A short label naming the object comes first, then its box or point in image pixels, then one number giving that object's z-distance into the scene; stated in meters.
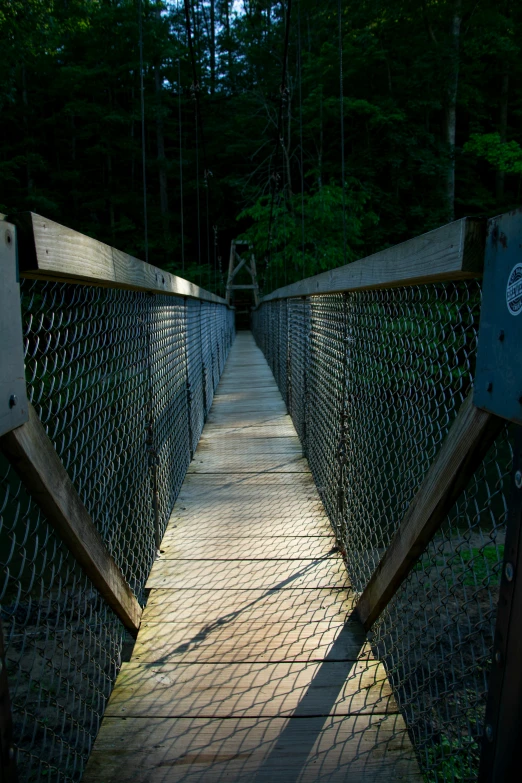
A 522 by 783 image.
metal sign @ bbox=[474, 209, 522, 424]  0.79
